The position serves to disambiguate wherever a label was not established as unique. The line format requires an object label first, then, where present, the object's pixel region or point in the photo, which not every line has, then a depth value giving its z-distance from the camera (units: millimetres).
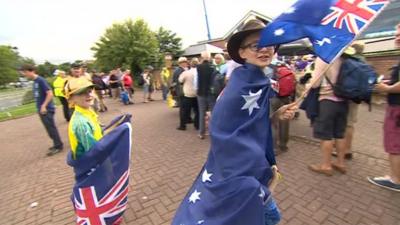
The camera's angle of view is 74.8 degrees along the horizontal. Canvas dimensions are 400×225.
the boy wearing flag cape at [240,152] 1463
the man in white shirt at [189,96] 6684
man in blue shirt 5789
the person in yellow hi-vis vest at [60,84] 9484
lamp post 23931
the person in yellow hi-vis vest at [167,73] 10099
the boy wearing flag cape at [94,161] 2486
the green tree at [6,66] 75125
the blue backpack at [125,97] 13625
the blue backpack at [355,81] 3463
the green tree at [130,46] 28891
